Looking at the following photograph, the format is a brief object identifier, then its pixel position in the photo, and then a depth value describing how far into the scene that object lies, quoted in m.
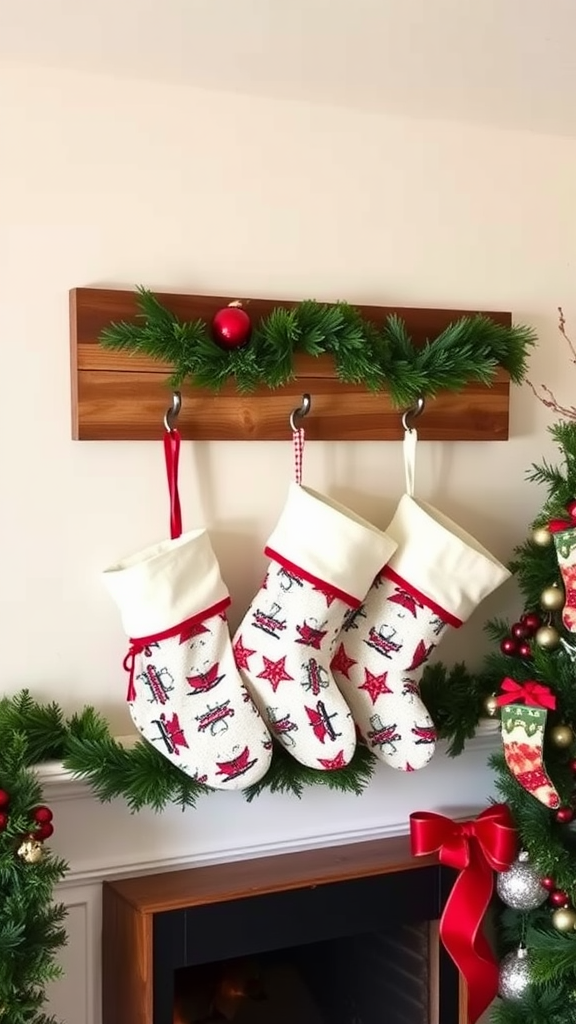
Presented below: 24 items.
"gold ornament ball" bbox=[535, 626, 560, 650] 1.56
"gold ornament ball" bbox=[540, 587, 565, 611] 1.54
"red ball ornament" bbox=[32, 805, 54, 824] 1.30
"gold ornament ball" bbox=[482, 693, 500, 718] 1.56
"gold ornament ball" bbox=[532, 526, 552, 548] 1.56
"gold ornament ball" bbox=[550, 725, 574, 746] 1.52
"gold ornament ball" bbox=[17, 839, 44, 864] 1.26
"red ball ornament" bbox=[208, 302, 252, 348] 1.43
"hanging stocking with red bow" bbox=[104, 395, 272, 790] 1.37
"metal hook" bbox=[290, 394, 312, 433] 1.52
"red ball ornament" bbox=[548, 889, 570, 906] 1.53
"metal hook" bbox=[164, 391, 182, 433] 1.45
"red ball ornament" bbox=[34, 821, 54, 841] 1.29
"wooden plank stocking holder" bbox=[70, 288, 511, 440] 1.41
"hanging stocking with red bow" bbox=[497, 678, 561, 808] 1.49
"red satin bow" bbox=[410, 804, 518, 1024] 1.56
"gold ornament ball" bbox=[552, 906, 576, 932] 1.51
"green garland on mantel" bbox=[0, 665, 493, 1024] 1.25
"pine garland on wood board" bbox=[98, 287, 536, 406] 1.41
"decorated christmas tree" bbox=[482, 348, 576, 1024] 1.50
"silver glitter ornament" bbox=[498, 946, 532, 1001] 1.58
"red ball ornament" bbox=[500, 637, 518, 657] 1.62
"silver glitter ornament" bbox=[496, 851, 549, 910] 1.56
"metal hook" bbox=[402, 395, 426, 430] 1.60
